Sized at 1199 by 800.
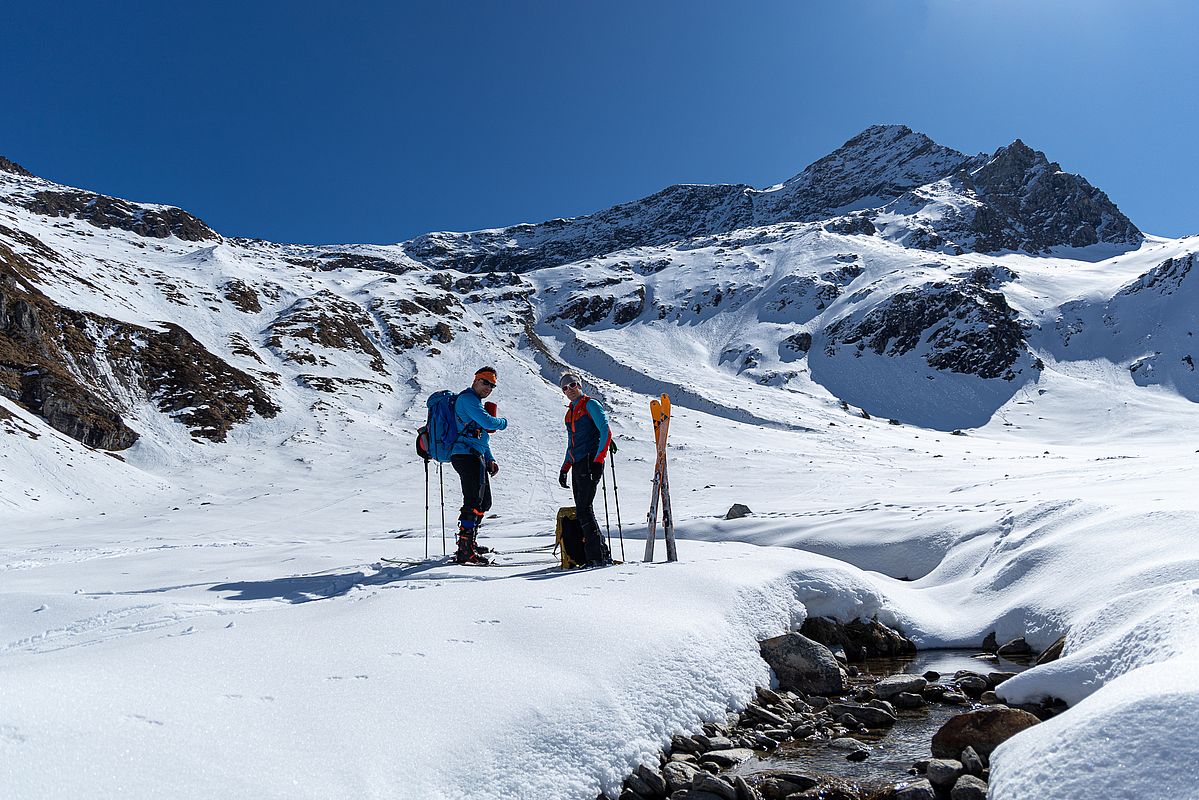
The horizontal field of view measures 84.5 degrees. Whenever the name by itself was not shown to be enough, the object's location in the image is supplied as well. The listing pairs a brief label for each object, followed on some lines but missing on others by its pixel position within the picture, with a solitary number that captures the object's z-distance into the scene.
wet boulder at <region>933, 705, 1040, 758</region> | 3.96
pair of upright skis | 8.39
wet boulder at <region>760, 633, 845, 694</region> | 5.49
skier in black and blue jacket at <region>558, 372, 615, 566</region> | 8.05
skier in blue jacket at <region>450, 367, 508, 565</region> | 8.31
